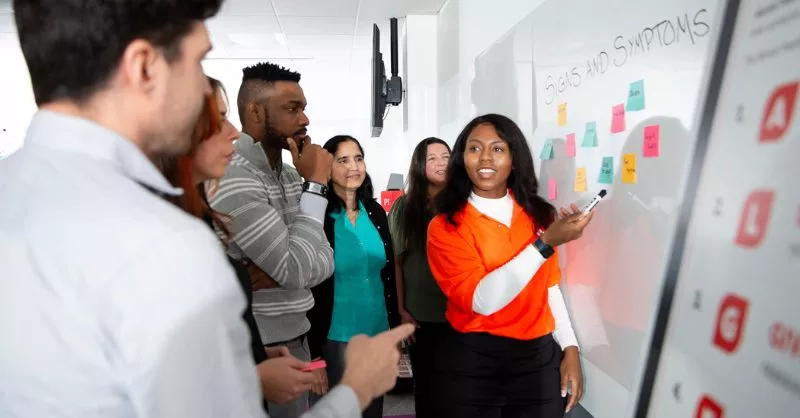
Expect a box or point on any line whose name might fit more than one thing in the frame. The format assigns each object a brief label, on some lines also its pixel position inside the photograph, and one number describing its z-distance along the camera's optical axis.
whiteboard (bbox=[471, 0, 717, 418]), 1.21
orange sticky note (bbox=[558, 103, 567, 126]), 1.78
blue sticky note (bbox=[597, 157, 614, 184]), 1.49
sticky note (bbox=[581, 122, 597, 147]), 1.57
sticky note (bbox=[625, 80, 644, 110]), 1.33
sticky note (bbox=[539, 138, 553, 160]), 1.89
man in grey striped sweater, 1.29
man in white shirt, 0.44
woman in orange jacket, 1.43
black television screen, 3.65
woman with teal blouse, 2.09
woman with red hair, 0.95
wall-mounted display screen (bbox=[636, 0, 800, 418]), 0.46
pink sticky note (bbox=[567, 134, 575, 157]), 1.72
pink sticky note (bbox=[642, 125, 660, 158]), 1.28
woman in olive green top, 2.09
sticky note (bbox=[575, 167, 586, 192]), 1.66
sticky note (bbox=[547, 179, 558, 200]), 1.88
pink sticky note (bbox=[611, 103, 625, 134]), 1.42
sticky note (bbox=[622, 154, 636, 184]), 1.38
